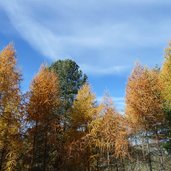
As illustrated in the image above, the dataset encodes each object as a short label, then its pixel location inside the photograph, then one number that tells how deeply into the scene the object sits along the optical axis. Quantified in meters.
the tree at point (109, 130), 14.46
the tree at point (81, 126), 13.81
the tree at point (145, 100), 13.53
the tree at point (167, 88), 12.96
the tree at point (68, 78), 18.04
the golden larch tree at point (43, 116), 12.97
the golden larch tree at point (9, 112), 11.03
